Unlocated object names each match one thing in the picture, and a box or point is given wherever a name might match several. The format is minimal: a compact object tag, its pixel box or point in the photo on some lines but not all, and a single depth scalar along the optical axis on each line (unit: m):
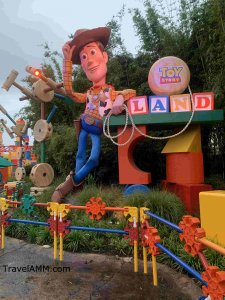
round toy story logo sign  6.77
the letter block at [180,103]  6.59
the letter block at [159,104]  6.68
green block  6.54
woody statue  7.27
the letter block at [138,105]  6.79
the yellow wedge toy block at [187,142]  6.58
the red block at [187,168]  6.51
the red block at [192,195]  6.26
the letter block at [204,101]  6.54
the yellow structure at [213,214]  4.20
